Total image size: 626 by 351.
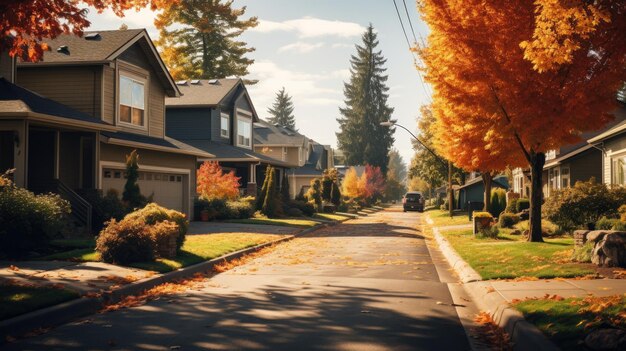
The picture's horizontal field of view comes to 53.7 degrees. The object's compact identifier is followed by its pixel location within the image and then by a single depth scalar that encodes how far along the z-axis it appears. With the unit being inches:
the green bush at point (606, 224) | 677.4
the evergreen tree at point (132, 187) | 845.2
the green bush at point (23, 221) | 550.3
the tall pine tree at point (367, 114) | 3909.9
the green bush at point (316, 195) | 1879.6
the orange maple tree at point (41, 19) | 417.4
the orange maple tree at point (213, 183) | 1299.2
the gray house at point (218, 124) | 1488.7
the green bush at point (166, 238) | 528.1
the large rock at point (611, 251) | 474.9
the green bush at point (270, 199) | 1335.3
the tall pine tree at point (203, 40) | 2418.8
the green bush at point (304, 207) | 1566.2
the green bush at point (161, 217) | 546.6
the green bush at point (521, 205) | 1195.9
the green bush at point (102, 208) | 795.4
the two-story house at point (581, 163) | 1050.1
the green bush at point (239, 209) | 1213.1
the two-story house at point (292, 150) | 2377.0
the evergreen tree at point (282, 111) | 5221.5
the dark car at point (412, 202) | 2455.7
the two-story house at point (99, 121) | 784.9
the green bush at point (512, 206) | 1205.7
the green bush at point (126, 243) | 491.8
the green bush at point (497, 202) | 1605.6
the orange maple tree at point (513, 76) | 628.1
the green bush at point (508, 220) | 1023.6
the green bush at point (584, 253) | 512.7
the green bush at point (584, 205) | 808.9
